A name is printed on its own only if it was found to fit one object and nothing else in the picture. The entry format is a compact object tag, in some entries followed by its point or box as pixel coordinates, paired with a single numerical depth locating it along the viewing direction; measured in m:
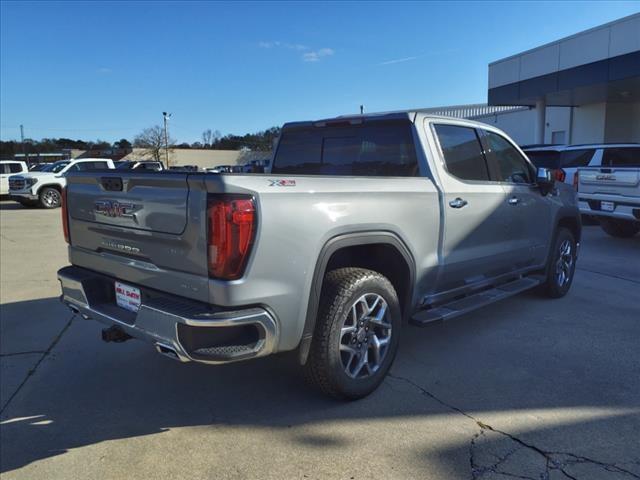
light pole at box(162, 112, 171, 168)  66.75
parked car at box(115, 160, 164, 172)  17.26
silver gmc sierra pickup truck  2.83
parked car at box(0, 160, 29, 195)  21.91
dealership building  17.31
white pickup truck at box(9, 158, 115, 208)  18.98
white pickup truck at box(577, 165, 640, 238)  8.87
